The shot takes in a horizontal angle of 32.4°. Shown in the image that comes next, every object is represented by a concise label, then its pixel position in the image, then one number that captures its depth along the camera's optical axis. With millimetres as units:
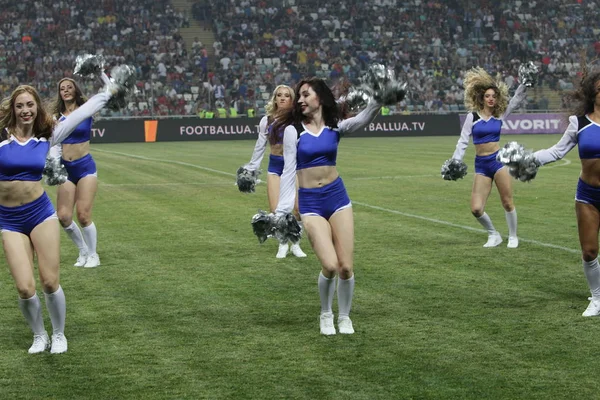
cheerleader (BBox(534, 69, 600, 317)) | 8758
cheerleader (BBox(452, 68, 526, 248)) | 13641
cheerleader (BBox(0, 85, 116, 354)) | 7816
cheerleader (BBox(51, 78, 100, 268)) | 12062
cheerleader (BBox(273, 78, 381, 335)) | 8406
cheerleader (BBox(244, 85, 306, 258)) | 12141
